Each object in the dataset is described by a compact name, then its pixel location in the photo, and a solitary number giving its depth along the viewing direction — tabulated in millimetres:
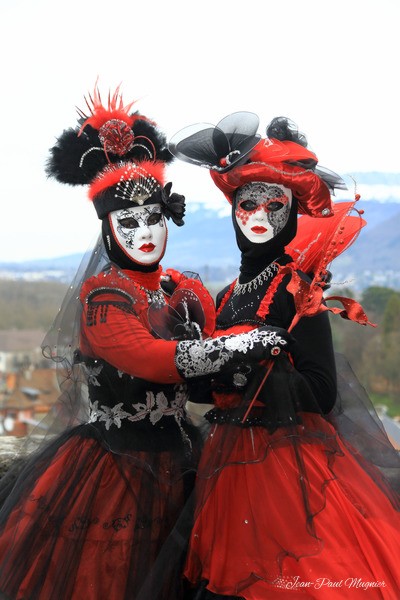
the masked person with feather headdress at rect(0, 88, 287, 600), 2795
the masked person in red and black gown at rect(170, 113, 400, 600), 2584
